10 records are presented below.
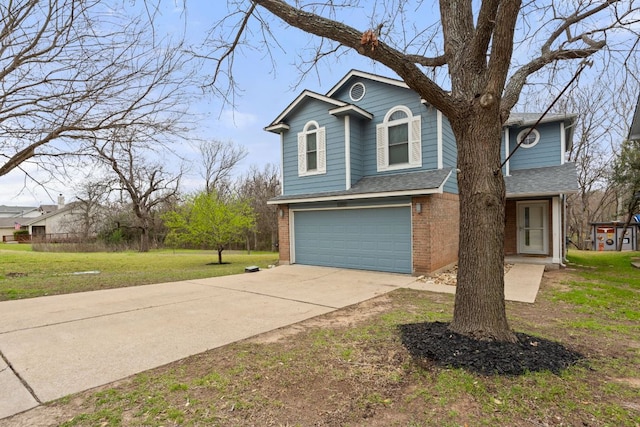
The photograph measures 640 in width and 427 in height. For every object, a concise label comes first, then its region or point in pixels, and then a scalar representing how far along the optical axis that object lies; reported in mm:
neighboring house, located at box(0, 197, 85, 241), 45688
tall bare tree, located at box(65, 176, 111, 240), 28109
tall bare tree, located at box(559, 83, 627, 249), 19094
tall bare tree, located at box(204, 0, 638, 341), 3572
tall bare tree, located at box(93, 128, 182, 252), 27692
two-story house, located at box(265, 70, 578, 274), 9547
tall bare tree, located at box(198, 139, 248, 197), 31875
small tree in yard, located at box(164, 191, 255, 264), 14984
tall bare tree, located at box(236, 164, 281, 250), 28906
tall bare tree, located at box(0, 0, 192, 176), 6988
